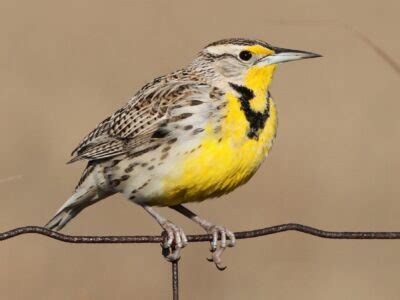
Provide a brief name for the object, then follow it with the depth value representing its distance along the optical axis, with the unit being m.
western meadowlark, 6.41
